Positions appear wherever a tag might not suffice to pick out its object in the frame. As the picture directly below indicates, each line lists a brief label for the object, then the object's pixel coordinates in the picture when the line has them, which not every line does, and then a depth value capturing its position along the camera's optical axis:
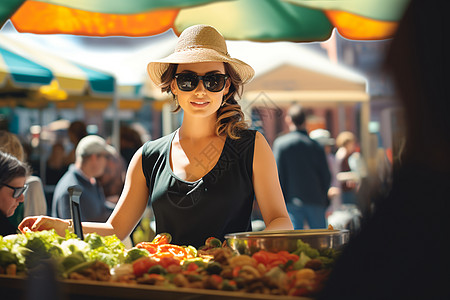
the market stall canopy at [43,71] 6.68
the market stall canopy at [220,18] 3.72
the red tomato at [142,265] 1.85
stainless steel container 2.05
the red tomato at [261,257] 1.88
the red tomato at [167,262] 1.91
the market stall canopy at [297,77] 7.77
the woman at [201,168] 2.61
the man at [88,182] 4.82
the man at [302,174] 6.36
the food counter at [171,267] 1.53
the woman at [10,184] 3.14
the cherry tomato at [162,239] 2.49
